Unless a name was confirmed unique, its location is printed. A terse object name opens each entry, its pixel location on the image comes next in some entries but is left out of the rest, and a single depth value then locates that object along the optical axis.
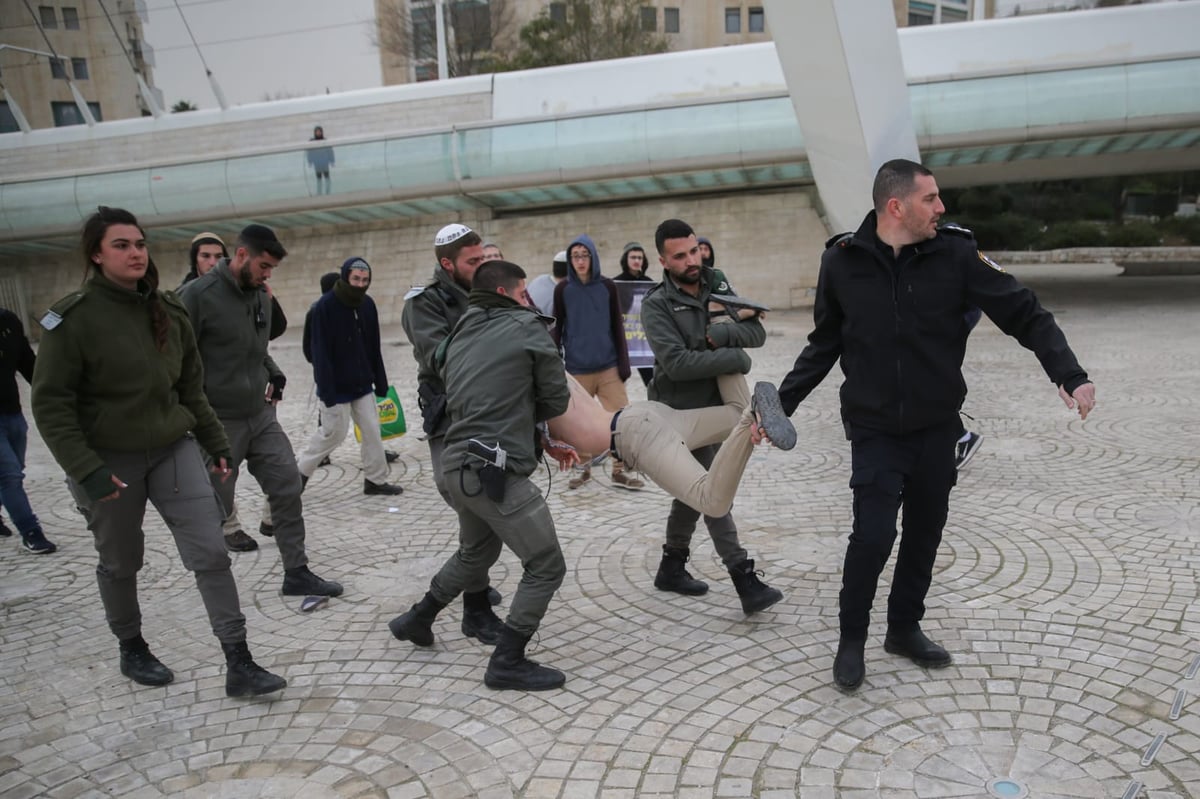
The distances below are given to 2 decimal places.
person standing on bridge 20.54
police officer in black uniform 3.35
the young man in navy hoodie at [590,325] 6.80
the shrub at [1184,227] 30.31
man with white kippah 4.07
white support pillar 7.40
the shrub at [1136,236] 29.24
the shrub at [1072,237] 31.28
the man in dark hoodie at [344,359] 6.37
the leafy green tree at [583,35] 34.38
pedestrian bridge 17.14
